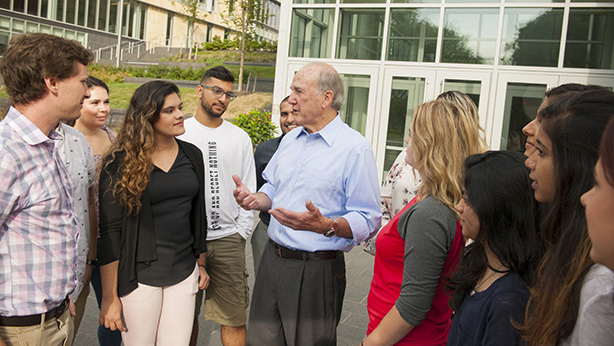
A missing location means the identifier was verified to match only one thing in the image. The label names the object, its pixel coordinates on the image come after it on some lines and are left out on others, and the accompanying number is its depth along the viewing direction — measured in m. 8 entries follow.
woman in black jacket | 2.96
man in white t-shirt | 3.94
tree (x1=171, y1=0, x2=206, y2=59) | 32.22
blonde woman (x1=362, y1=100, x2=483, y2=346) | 2.10
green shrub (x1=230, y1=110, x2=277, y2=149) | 8.94
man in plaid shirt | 2.13
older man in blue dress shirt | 2.94
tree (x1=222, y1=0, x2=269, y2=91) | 25.64
